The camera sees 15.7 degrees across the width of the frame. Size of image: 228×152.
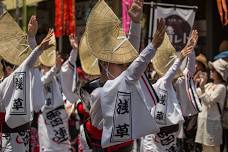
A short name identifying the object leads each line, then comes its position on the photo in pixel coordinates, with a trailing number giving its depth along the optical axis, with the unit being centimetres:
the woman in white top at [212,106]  1277
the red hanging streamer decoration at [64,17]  1626
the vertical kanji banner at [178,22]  1489
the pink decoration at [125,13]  1372
